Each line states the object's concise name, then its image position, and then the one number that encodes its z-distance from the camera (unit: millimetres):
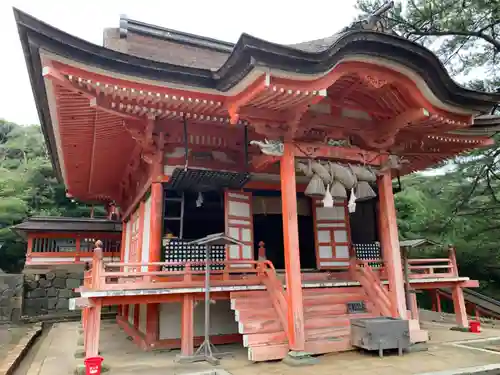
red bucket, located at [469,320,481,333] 9484
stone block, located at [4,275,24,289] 17305
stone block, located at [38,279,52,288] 18094
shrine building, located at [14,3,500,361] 6125
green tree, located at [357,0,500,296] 13125
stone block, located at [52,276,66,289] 18317
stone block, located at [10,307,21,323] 16172
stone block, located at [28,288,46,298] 17750
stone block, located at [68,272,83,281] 18680
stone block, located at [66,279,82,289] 18516
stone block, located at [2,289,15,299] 16969
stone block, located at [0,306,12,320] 16453
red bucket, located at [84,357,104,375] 5672
